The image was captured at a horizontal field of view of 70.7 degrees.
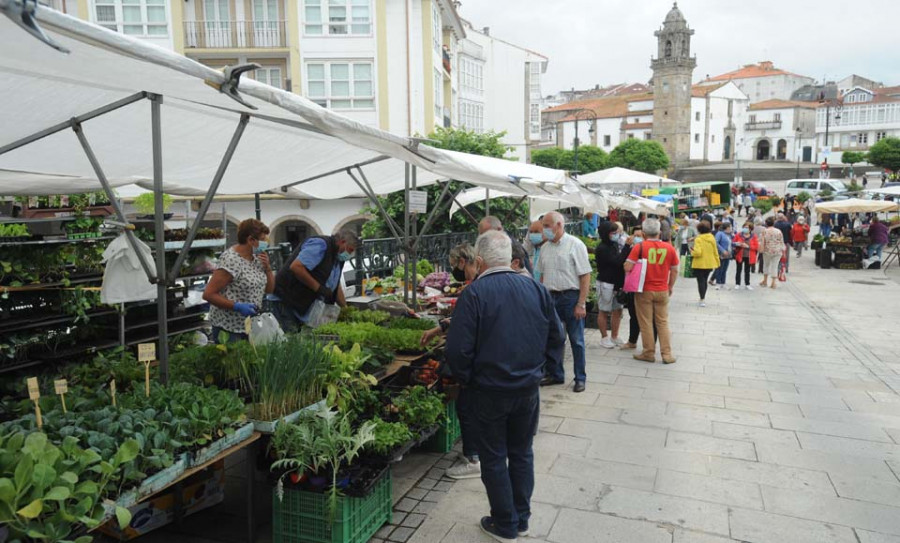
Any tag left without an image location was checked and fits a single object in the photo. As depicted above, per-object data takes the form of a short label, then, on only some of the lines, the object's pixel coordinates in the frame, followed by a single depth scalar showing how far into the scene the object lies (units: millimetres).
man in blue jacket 3621
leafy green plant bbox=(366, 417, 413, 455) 3713
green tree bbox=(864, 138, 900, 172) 56438
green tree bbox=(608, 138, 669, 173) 71688
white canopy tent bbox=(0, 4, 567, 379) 2607
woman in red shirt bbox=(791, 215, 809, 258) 22812
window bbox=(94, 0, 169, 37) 25688
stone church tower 79688
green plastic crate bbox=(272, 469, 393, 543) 3449
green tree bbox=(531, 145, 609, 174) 69438
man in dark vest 5821
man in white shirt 6938
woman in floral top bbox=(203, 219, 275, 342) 5121
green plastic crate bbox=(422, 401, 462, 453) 5137
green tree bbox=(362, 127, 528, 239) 13914
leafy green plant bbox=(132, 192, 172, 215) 7199
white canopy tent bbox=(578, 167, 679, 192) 17172
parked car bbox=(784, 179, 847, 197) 48438
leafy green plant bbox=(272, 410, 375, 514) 3430
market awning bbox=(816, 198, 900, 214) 20656
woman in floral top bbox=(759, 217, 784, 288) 16062
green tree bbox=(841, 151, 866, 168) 67312
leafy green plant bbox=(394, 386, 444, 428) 4223
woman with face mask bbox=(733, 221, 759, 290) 15523
